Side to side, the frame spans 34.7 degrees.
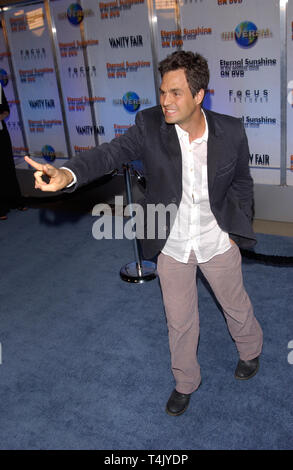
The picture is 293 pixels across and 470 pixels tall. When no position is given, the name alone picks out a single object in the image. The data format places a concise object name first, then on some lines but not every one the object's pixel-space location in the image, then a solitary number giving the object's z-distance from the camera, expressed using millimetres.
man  2312
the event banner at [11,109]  7602
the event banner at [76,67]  6490
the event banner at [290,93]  4879
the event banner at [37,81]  7020
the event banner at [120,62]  5977
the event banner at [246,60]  5078
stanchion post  4531
